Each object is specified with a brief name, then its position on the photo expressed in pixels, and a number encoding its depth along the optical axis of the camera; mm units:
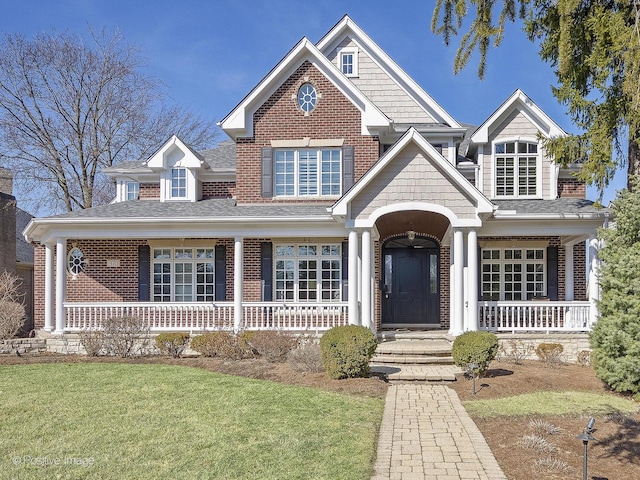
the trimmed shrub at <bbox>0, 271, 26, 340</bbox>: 12734
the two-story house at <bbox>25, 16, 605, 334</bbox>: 13672
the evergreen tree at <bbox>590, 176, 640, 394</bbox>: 9258
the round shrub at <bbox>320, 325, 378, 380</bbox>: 9828
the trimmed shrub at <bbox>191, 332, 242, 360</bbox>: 12336
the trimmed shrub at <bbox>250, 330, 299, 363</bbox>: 11867
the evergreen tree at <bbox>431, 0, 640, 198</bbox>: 11203
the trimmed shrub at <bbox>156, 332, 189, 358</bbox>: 12758
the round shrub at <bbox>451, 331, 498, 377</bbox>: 10039
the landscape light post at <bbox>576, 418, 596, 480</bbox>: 5111
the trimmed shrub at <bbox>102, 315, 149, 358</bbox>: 12570
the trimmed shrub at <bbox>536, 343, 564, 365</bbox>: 12094
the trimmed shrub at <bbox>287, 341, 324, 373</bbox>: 10688
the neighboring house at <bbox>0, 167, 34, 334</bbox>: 22672
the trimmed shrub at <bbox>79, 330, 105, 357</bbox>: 12711
